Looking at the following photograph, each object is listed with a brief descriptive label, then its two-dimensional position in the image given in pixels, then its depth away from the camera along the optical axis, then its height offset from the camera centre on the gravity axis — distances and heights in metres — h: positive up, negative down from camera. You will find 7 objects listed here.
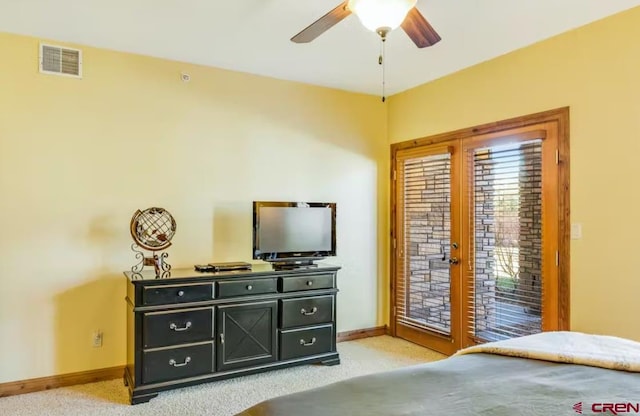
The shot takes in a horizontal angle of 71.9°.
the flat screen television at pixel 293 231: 3.90 -0.13
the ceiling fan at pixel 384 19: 2.08 +1.03
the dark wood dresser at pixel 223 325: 3.21 -0.86
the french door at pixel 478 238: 3.43 -0.18
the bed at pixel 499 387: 1.39 -0.60
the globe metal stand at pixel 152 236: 3.47 -0.16
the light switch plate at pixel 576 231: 3.20 -0.09
